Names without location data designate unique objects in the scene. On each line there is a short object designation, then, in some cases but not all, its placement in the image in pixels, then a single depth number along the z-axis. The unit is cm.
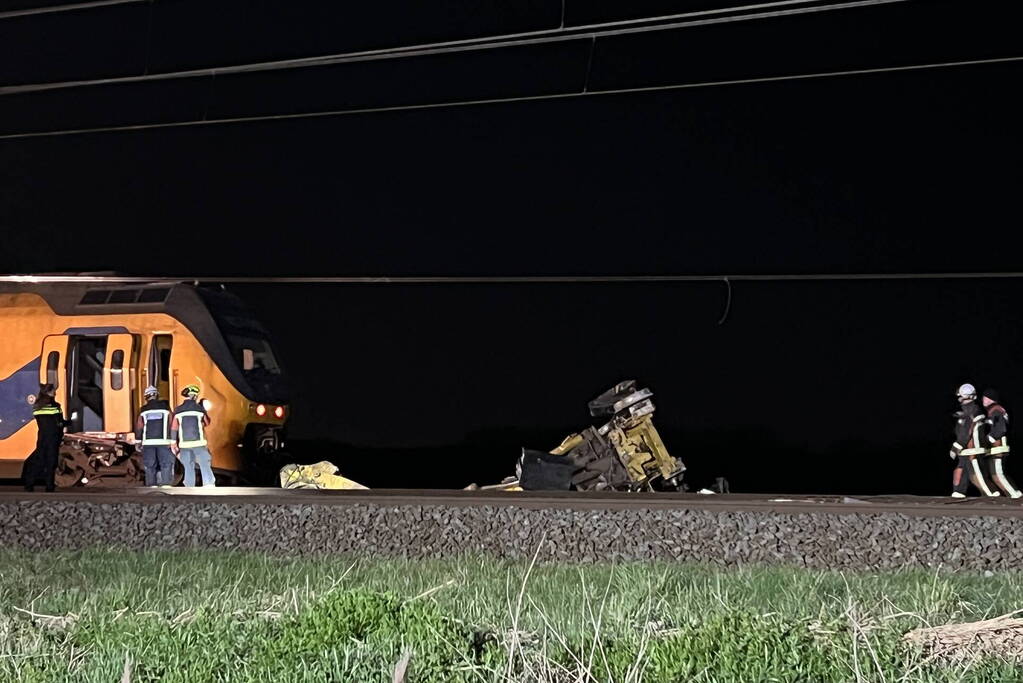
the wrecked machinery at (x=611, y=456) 1841
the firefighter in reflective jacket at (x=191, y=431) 1964
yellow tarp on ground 2017
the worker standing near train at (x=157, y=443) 1972
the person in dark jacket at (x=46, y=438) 1920
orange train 2319
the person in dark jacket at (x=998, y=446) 1612
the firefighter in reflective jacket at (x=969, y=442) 1625
